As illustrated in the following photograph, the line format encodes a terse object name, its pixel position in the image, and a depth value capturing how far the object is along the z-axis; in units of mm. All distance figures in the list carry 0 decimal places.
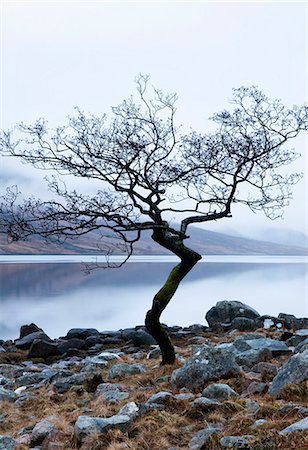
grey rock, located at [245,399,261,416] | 8290
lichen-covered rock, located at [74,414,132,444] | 8227
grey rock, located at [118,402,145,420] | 8812
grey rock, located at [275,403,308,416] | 7863
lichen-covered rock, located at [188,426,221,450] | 7433
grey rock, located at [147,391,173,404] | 9648
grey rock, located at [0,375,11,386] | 14938
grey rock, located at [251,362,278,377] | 10844
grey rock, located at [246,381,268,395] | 9696
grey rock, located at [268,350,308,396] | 9195
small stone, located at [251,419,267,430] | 7488
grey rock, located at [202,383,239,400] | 9414
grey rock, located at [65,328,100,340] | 25750
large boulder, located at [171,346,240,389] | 10750
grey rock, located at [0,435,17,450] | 8342
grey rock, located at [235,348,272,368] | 12344
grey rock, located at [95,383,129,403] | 10576
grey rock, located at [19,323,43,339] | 27188
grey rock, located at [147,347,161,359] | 16891
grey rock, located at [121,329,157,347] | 21675
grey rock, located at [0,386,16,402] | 12482
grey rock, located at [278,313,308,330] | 22109
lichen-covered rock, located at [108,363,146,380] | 13498
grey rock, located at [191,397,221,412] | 8945
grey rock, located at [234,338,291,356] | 13469
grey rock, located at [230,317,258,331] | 22719
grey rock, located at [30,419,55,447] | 8617
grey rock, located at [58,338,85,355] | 21262
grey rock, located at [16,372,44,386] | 14648
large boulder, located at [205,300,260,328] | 26398
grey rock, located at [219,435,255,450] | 6801
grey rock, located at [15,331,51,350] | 23812
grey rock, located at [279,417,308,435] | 6918
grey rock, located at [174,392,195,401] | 9712
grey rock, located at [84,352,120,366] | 16281
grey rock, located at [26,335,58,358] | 20656
